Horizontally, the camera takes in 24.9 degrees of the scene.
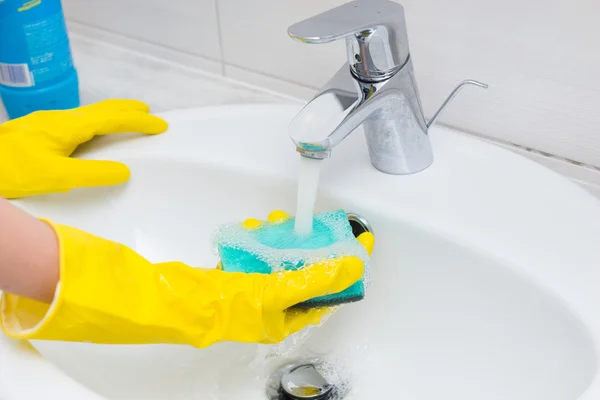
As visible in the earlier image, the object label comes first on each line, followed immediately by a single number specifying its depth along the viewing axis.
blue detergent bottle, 1.12
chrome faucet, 0.96
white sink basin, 0.98
